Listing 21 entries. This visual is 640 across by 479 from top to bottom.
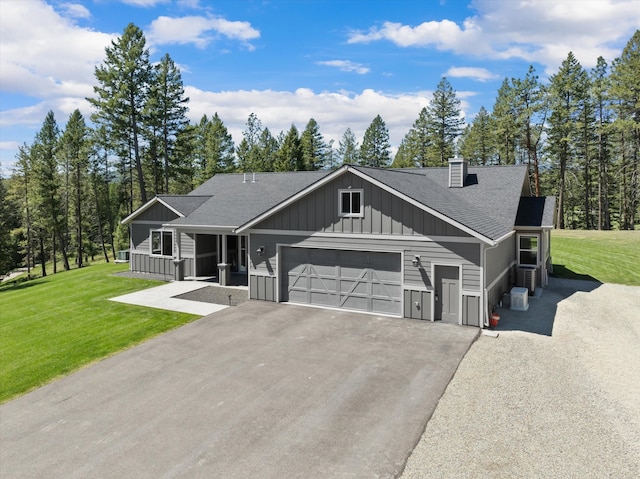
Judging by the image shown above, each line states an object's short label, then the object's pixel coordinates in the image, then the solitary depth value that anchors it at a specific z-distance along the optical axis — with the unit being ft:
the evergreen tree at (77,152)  126.11
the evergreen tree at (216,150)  149.69
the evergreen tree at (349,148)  194.70
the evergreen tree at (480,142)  166.09
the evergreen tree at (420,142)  162.27
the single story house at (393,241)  41.11
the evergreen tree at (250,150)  160.25
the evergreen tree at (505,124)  133.39
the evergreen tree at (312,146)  176.14
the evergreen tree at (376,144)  184.14
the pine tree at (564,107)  123.85
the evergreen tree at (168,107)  116.88
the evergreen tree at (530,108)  127.75
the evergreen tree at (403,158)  175.32
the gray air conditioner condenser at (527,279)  54.65
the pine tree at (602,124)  119.44
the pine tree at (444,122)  156.15
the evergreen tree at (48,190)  114.11
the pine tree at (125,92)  103.14
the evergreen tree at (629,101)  107.55
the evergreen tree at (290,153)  160.76
